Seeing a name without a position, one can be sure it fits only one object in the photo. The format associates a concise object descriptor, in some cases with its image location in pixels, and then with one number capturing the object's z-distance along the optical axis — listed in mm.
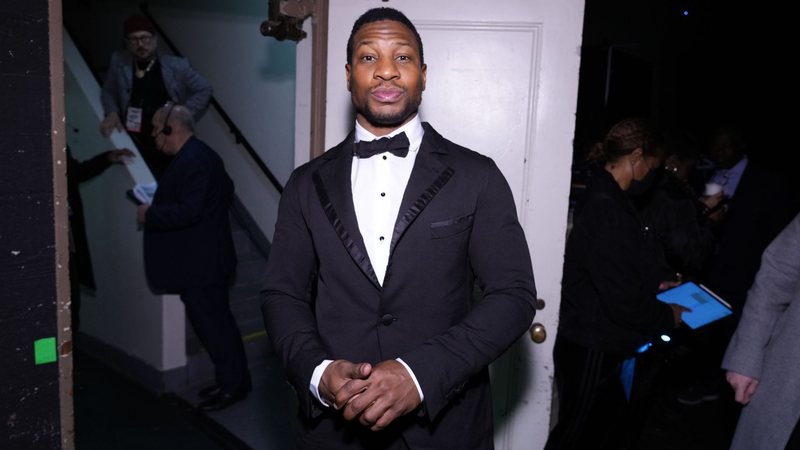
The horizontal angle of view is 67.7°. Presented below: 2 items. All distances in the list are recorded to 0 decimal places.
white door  1996
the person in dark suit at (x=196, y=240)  3578
